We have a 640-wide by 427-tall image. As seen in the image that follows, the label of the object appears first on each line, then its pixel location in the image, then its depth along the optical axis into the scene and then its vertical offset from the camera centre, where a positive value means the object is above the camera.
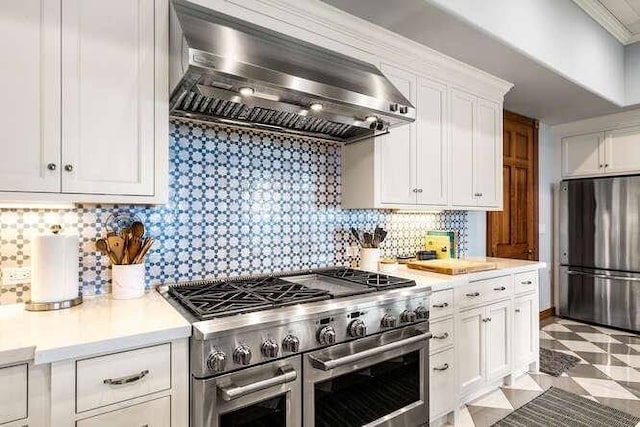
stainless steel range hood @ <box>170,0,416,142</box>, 1.43 +0.58
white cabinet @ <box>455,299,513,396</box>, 2.31 -0.88
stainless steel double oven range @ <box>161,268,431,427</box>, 1.32 -0.58
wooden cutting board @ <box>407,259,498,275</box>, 2.37 -0.34
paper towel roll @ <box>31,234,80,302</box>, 1.46 -0.21
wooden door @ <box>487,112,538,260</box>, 3.81 +0.21
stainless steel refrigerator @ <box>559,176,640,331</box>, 3.84 -0.38
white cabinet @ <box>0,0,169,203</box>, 1.29 +0.46
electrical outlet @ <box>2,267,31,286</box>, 1.51 -0.25
